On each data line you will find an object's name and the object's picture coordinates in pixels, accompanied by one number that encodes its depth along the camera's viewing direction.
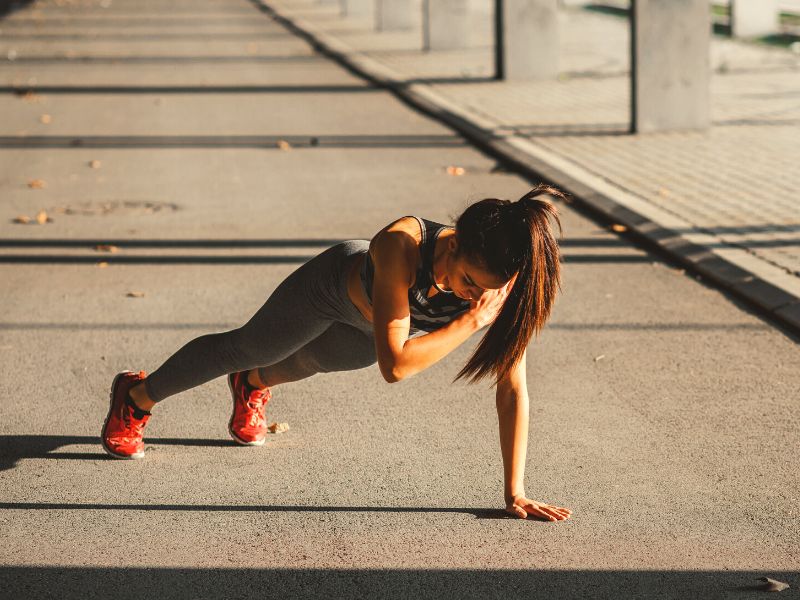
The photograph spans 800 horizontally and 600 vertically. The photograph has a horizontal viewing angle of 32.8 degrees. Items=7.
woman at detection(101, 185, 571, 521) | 3.87
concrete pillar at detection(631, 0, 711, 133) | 13.30
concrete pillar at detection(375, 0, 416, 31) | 28.03
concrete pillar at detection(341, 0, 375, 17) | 32.97
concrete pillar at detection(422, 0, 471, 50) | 23.22
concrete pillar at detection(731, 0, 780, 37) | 24.14
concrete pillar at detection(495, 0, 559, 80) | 18.39
